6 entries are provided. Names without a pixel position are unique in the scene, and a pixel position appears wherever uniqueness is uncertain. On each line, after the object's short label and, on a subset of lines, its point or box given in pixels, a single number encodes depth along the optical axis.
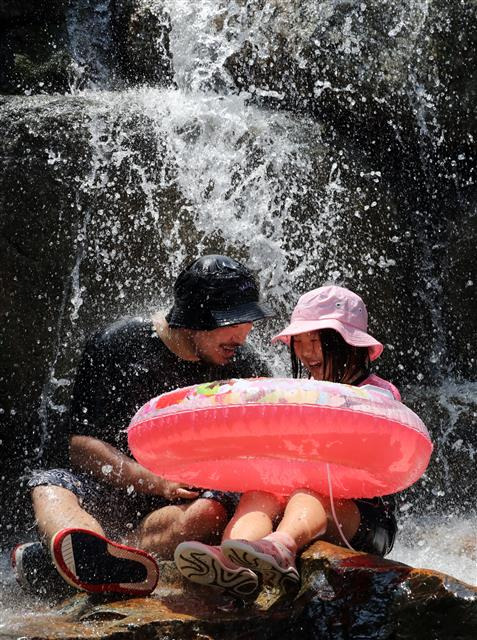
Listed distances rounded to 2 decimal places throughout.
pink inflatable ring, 6.68
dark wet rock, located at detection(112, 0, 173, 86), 14.80
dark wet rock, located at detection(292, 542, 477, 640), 5.97
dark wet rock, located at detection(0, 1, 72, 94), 14.66
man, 7.65
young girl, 6.25
